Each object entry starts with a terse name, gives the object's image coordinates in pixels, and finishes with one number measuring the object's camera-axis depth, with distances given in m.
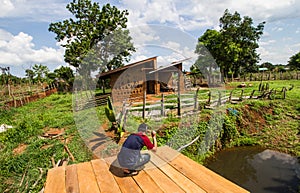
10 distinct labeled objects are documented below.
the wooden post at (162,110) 8.30
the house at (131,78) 12.64
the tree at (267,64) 50.88
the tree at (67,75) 27.70
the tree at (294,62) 34.20
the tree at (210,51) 16.23
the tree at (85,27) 19.83
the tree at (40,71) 35.06
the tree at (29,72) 31.99
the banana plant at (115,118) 7.05
